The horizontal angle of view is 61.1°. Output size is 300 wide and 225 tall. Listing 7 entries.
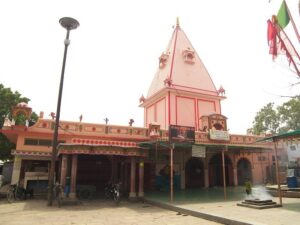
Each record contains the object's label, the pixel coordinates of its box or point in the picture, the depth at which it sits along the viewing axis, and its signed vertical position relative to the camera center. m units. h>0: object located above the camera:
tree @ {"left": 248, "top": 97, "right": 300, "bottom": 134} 36.50 +8.22
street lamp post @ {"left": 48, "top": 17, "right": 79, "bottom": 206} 12.26 +4.37
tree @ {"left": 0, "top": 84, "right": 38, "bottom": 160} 24.39 +5.82
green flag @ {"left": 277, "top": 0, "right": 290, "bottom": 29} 10.20 +6.13
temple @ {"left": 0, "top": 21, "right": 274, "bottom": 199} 14.97 +1.57
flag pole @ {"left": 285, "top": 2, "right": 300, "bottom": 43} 9.72 +5.73
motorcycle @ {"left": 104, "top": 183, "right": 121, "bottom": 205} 12.89 -1.23
